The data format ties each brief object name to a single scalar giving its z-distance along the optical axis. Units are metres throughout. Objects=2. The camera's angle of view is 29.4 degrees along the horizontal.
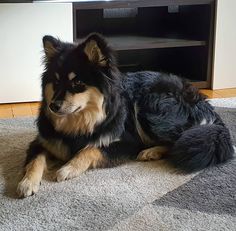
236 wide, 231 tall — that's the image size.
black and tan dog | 1.76
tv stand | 2.92
